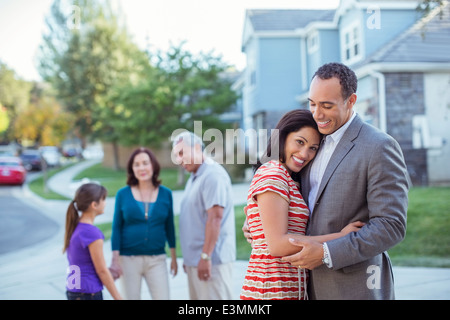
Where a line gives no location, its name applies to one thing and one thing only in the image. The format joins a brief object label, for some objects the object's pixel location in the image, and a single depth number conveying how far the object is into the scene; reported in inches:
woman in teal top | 157.5
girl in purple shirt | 130.0
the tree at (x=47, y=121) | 1136.8
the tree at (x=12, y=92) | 1475.1
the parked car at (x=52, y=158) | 1278.3
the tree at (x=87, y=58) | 1178.6
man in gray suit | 76.3
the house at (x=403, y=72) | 478.6
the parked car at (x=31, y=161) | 1198.3
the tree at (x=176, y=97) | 683.4
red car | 856.9
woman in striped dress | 82.4
